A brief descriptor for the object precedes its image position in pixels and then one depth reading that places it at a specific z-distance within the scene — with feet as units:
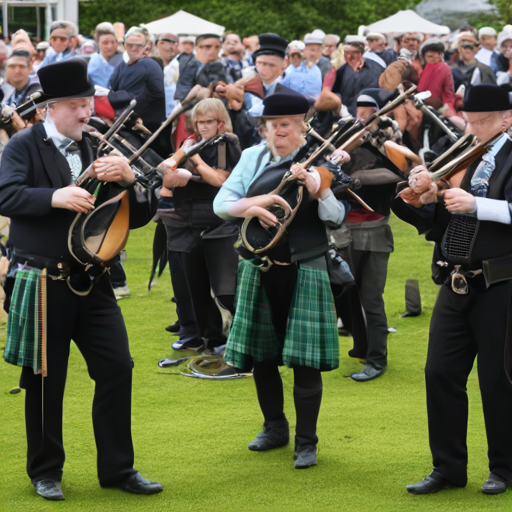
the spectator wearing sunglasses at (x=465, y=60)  47.43
